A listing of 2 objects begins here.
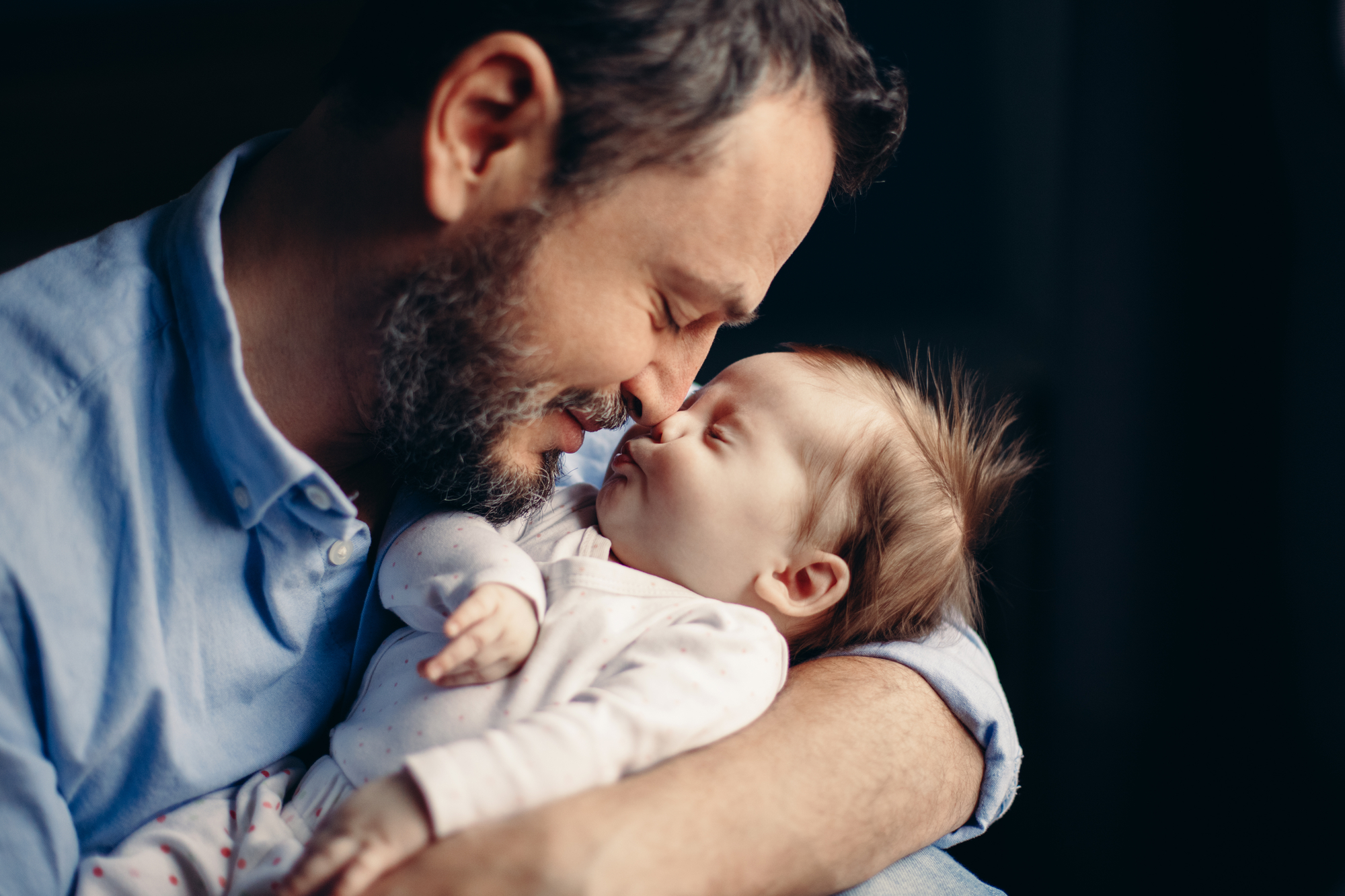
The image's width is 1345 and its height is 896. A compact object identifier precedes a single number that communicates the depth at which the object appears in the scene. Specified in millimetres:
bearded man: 723
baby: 690
